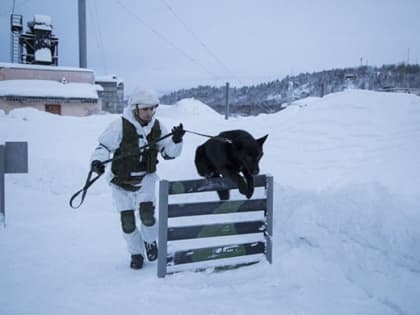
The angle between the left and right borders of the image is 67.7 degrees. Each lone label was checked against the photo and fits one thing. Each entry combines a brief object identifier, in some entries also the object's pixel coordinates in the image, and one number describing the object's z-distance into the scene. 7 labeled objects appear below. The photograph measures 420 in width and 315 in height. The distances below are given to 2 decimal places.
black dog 3.02
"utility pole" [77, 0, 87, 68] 26.19
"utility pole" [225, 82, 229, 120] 11.34
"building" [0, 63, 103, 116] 22.25
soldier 3.17
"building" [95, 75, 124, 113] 28.95
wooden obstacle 2.92
